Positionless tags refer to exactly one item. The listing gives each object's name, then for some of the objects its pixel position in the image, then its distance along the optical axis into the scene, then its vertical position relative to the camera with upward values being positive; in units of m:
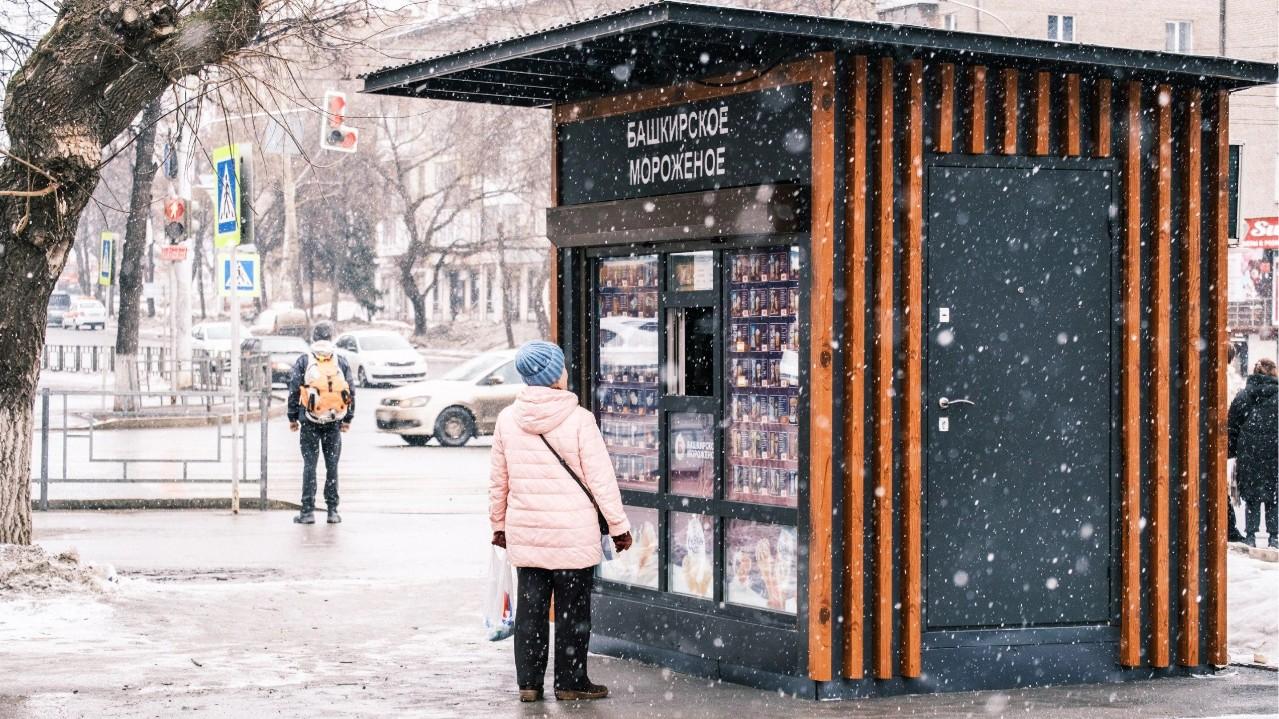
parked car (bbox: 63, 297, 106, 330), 87.12 +2.36
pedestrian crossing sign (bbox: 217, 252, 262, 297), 19.61 +1.00
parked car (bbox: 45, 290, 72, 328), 90.31 +3.12
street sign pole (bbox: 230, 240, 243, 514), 16.91 -0.26
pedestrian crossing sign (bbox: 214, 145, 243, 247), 15.73 +1.50
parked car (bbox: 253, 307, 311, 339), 62.09 +1.47
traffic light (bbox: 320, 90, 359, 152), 23.00 +2.97
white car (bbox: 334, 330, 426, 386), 45.81 +0.14
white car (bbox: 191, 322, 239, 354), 52.21 +0.88
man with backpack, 15.45 -0.30
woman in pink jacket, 8.04 -0.66
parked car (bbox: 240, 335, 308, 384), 44.28 +0.39
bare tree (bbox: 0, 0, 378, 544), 10.80 +1.50
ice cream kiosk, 8.23 +0.09
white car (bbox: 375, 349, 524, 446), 26.47 -0.65
